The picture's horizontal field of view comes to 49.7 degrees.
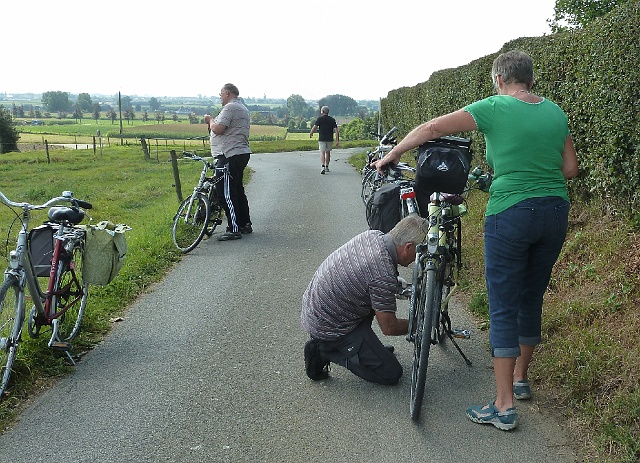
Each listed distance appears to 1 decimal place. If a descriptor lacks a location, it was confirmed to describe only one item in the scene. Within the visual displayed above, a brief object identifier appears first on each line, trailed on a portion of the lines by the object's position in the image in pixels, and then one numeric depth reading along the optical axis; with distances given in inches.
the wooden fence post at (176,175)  534.4
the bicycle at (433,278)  169.0
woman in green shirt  157.8
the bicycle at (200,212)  393.4
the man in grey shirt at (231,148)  408.5
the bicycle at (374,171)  343.0
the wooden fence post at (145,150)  1467.8
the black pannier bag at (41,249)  213.2
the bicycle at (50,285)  189.2
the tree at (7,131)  2190.2
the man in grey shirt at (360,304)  180.2
